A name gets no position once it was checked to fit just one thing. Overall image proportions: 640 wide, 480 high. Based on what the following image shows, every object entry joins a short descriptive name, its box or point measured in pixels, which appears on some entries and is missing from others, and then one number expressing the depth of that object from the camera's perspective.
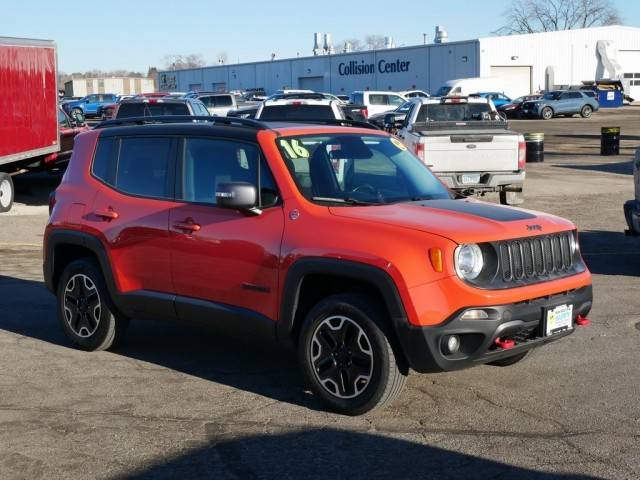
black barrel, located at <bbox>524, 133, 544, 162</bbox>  27.14
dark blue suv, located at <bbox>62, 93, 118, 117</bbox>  63.19
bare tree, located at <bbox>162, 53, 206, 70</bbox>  181.00
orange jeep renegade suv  5.70
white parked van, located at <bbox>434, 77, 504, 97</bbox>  60.78
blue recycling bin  66.44
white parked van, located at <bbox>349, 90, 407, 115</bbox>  45.66
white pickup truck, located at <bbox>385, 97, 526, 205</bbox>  16.22
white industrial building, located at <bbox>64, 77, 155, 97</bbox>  108.76
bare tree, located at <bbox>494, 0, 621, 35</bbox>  119.81
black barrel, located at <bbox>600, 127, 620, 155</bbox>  30.22
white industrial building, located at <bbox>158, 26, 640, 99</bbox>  73.62
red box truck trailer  18.02
